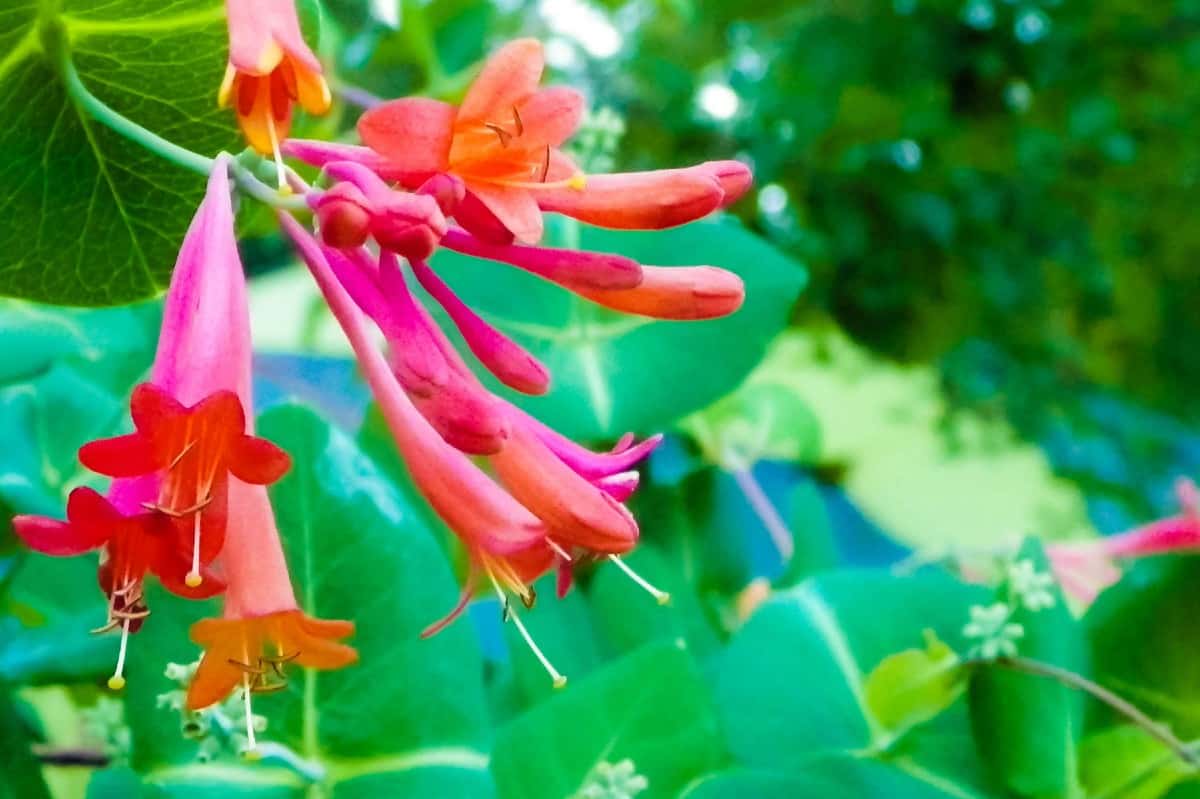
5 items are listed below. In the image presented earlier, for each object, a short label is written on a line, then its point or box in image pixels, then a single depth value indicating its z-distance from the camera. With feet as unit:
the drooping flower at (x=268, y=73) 1.01
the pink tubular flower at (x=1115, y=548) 1.84
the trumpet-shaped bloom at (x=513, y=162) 1.04
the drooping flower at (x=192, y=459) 1.02
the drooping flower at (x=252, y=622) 1.08
